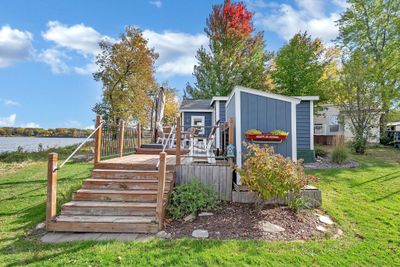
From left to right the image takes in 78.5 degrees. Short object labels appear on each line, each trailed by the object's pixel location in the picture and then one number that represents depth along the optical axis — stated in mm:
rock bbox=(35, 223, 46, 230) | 4053
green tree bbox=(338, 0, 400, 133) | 15836
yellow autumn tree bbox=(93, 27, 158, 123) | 16594
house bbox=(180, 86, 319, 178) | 5631
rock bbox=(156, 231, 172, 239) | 3691
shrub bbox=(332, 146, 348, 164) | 9469
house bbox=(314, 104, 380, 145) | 19266
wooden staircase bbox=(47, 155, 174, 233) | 3861
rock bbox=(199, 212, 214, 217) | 4375
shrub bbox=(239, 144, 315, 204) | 4215
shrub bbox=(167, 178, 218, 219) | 4383
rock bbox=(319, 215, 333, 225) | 4289
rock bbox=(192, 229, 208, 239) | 3701
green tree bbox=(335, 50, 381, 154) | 12320
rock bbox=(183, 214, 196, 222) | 4238
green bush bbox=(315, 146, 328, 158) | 11483
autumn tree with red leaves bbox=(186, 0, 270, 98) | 18297
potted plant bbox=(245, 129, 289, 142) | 5480
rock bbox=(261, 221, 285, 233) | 3876
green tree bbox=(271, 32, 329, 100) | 15641
